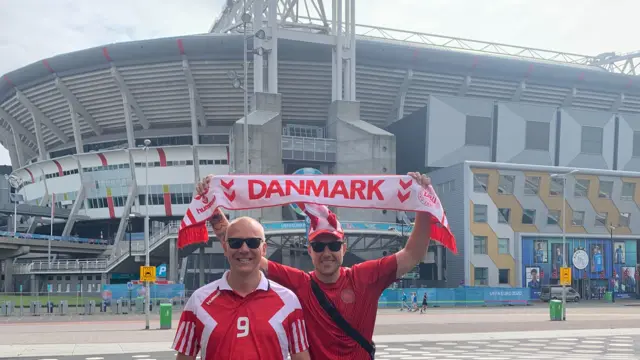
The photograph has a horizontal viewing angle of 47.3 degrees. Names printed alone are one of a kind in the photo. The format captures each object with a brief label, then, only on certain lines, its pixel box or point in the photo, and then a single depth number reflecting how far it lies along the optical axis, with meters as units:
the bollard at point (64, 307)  46.69
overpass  60.47
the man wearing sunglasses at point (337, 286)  5.58
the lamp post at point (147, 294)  33.14
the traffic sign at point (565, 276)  37.75
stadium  67.94
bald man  4.61
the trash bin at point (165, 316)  32.88
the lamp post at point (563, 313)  36.36
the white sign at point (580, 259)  65.06
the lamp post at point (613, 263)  66.81
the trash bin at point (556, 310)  35.94
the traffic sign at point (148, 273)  34.12
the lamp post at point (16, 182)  93.54
